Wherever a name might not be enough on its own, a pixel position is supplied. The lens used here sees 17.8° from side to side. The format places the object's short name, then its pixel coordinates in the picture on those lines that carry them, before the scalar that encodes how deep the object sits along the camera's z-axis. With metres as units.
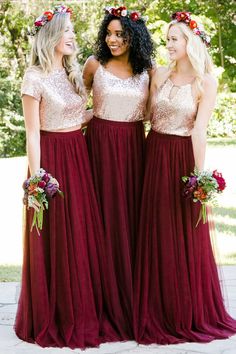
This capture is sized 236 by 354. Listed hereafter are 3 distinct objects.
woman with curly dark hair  4.96
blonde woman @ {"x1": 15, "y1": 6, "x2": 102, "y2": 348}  4.76
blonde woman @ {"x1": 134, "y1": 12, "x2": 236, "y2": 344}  4.82
